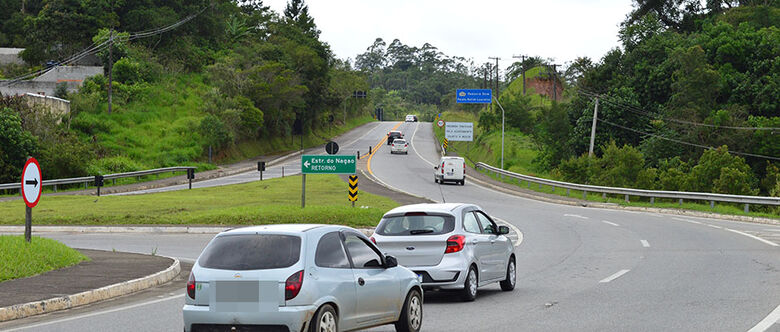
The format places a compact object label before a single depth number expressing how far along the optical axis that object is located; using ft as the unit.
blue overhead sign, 324.39
